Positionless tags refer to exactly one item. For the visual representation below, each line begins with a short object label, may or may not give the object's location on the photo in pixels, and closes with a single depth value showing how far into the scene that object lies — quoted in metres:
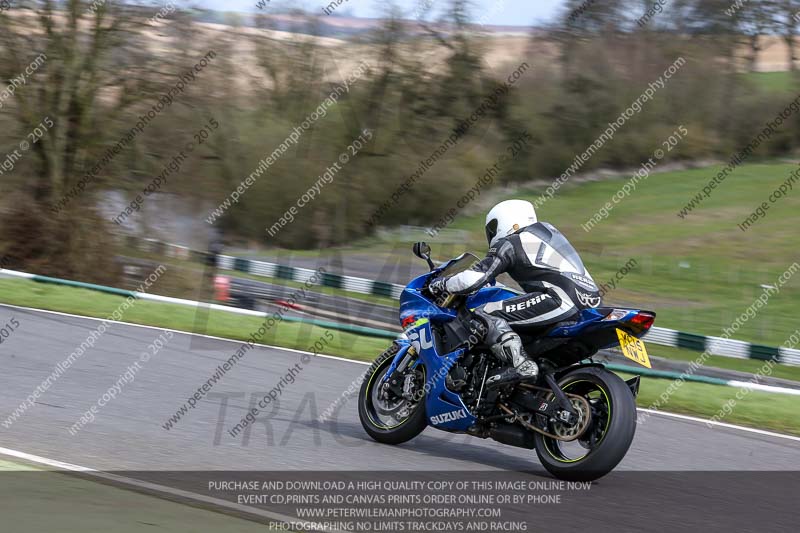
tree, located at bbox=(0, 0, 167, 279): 45.50
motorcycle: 12.61
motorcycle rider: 13.38
